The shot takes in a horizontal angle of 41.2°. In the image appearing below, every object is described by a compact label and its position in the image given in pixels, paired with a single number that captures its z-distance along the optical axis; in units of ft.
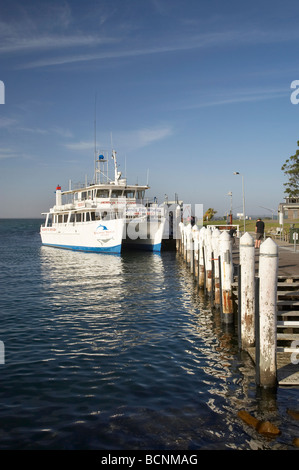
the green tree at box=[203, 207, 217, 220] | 251.39
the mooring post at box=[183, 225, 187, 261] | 93.01
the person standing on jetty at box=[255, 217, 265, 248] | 66.08
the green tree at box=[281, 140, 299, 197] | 170.30
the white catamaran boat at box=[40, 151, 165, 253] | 104.68
